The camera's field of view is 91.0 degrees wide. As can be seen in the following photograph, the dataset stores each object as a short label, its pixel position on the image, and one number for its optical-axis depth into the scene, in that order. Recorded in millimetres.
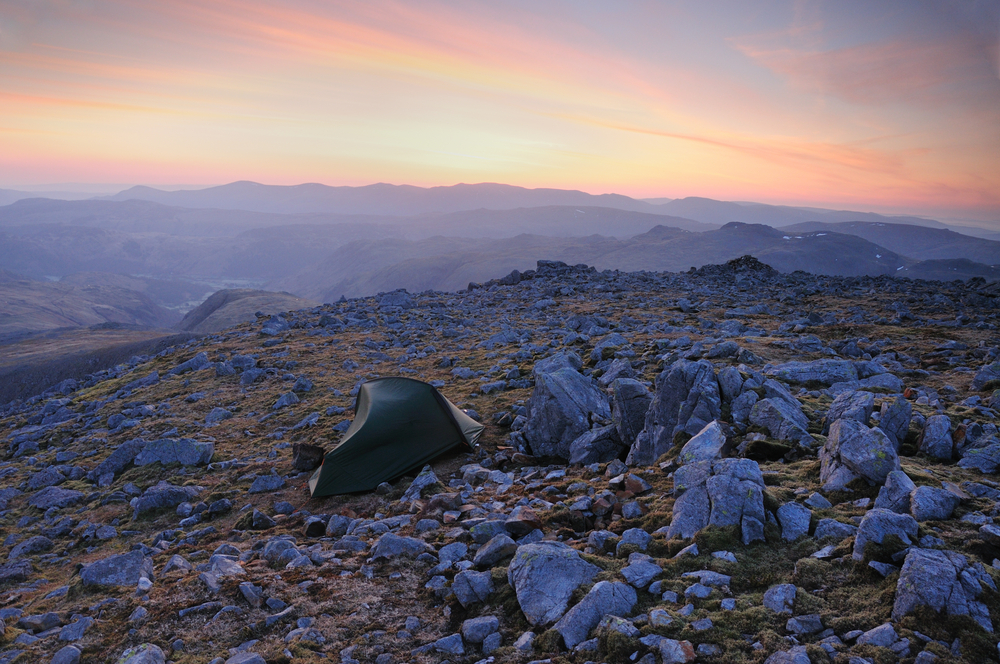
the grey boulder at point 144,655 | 6305
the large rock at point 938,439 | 8234
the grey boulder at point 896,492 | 6638
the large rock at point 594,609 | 5926
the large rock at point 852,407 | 9035
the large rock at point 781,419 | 9383
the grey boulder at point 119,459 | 14484
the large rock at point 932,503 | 6312
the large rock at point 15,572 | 9547
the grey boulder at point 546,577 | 6465
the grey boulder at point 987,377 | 11328
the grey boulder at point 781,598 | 5539
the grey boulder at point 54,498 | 12891
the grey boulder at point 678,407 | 10445
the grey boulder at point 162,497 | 12234
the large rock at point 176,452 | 14656
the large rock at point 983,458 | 7469
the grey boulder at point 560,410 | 12547
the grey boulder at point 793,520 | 6789
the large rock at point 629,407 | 11750
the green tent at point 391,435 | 12680
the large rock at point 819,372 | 12531
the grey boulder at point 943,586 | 4848
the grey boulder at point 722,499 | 7125
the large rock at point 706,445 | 8836
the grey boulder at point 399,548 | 8602
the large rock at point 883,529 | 5887
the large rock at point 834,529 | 6473
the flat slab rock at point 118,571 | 8578
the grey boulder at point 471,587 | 7176
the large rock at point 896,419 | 8812
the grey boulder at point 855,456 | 7285
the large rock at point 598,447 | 11648
